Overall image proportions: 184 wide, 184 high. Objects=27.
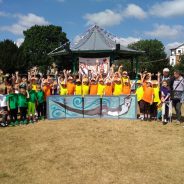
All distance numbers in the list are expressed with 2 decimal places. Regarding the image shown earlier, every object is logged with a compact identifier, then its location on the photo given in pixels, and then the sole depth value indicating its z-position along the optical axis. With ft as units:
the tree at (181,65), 122.90
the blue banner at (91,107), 27.63
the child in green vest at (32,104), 27.32
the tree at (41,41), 138.19
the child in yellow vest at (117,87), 28.57
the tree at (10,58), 109.41
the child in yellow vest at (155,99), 26.99
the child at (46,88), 29.02
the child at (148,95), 26.84
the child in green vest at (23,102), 26.87
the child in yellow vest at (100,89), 29.12
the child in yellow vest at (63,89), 29.47
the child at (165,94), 26.12
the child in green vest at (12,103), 26.59
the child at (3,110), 26.36
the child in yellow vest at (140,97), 27.25
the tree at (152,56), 158.93
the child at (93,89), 29.30
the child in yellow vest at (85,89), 29.14
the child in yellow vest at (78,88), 29.16
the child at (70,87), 29.55
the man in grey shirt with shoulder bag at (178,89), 25.82
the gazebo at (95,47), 42.89
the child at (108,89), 28.71
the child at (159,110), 27.00
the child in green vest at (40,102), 27.99
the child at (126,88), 28.43
